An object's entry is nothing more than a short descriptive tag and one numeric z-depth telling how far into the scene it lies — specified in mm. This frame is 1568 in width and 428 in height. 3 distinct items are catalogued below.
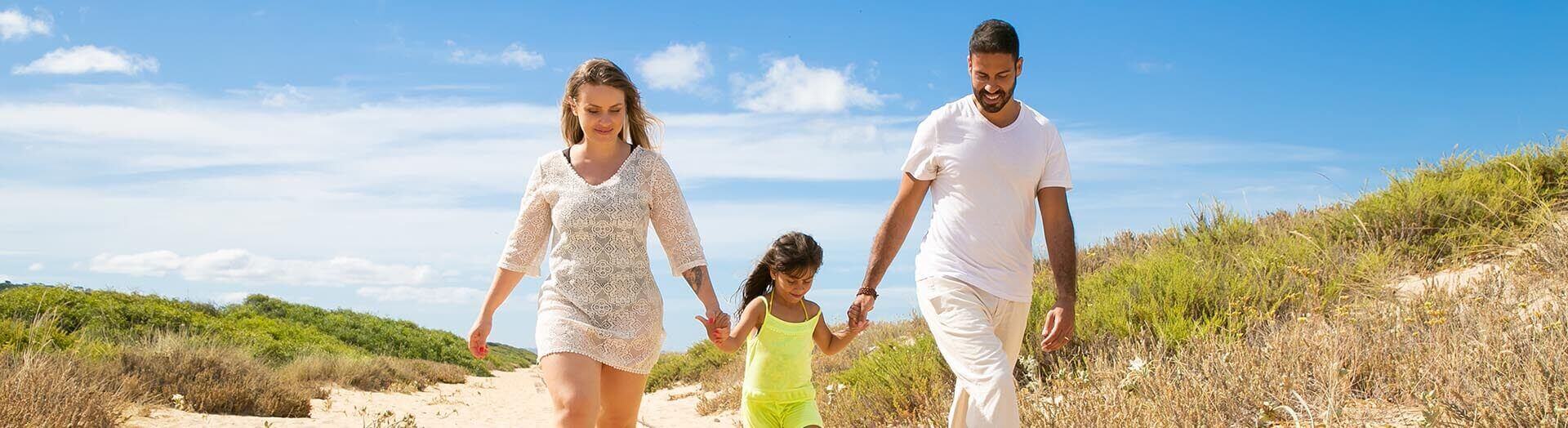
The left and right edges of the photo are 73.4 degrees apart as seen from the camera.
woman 4273
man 4238
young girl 4848
